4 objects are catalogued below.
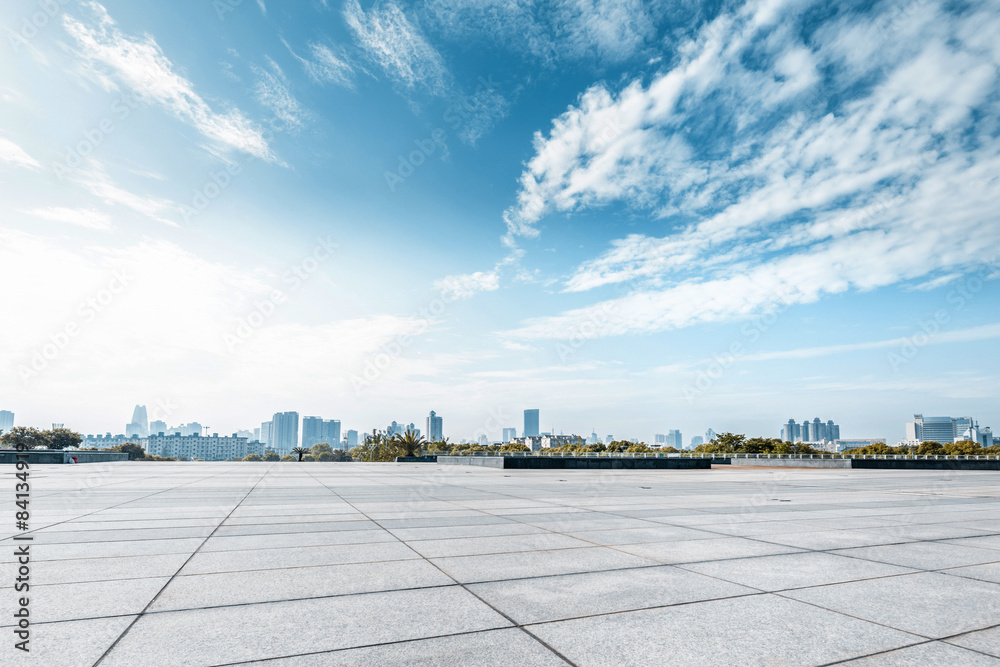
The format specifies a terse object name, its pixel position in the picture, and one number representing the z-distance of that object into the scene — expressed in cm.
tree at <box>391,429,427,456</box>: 6184
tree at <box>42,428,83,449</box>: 9000
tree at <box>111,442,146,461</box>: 8631
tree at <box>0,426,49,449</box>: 8820
